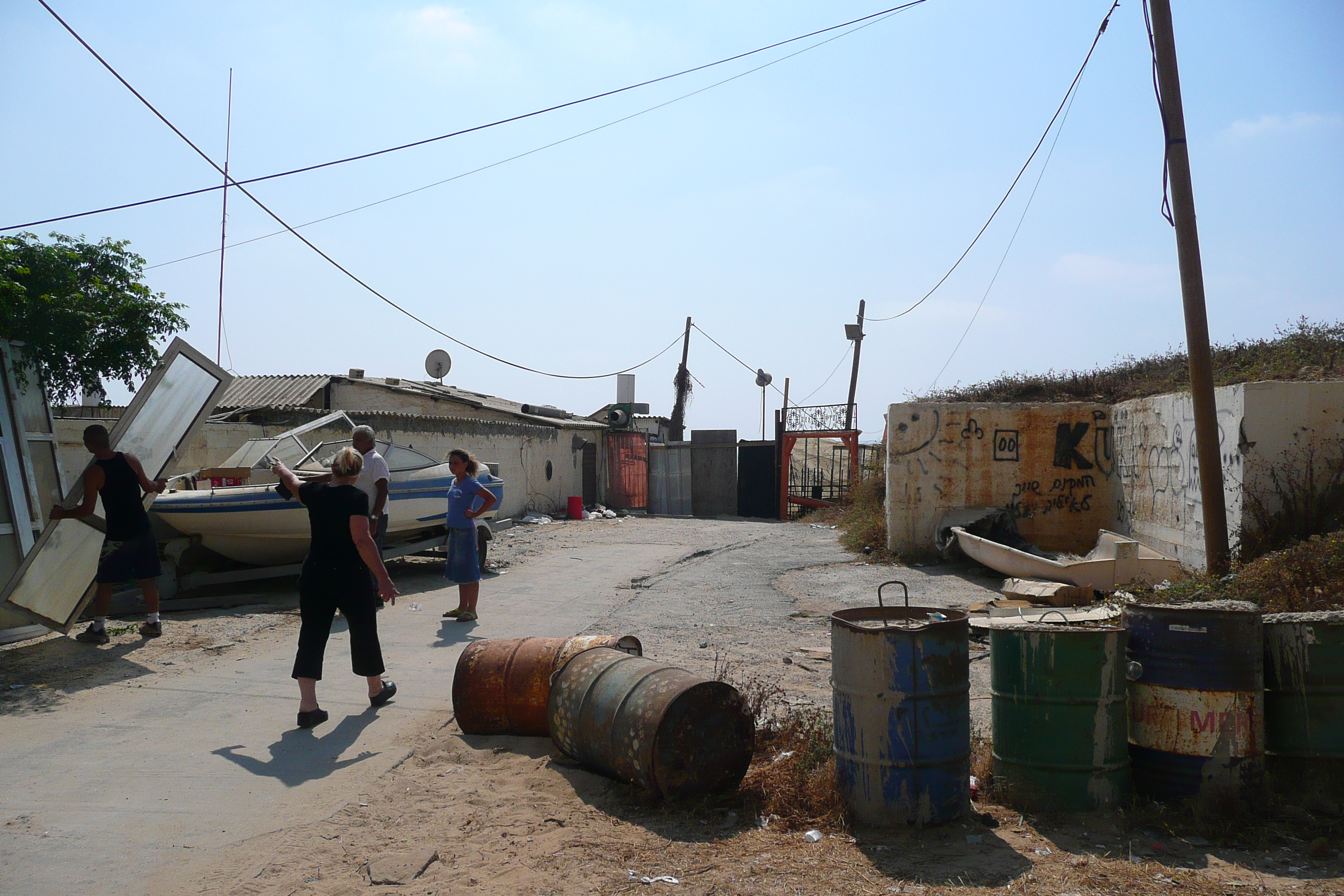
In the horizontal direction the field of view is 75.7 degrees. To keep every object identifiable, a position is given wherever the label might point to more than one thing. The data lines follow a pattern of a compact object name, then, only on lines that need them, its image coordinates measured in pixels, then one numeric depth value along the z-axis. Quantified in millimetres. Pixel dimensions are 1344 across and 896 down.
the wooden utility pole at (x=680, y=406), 32312
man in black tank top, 6961
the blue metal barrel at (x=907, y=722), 3559
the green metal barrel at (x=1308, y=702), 3697
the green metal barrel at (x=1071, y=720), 3686
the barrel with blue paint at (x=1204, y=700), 3643
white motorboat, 9070
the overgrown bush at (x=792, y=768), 3771
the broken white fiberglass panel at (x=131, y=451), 6535
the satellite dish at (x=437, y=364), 24422
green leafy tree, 7352
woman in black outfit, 5086
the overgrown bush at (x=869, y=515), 13508
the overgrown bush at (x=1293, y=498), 7848
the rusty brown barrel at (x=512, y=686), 4844
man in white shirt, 7613
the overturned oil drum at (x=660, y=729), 3818
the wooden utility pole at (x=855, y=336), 26438
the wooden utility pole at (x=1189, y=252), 7117
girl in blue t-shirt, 7836
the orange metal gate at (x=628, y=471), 24281
